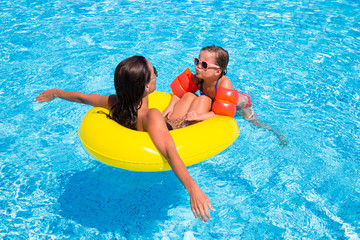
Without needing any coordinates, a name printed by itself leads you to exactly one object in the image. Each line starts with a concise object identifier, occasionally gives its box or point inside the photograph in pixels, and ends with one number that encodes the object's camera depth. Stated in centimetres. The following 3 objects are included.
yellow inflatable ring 301
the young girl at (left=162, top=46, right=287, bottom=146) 371
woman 270
